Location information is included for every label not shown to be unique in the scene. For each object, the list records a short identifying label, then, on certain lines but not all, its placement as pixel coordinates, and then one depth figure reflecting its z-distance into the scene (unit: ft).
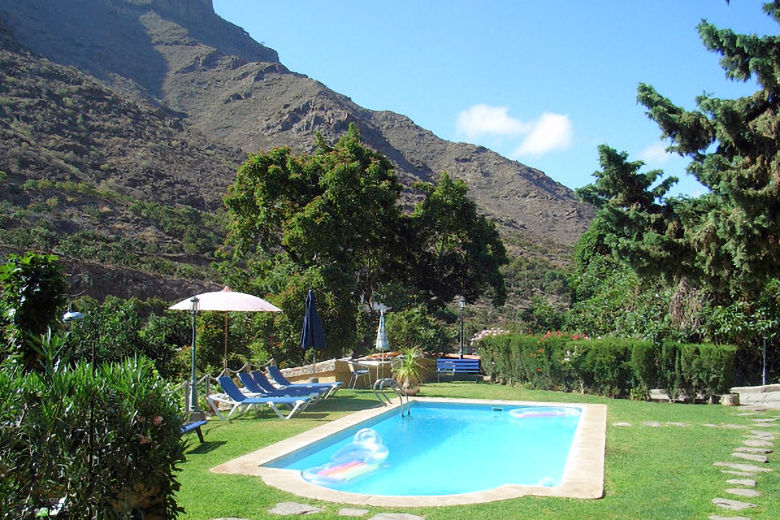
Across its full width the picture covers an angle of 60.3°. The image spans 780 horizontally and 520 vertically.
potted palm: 48.60
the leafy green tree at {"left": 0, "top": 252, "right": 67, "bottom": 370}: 20.57
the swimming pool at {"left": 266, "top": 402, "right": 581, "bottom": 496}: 27.68
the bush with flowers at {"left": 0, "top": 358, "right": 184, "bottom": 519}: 12.14
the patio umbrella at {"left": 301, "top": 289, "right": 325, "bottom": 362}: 49.19
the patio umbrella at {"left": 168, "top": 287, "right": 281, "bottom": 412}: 37.63
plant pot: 48.75
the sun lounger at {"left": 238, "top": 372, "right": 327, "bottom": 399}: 39.14
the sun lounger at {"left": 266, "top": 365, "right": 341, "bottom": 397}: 43.60
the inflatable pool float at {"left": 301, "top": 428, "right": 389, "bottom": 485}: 26.66
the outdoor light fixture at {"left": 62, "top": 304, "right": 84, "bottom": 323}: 36.96
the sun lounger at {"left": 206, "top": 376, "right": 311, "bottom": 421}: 35.76
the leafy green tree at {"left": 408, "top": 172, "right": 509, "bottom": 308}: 79.46
